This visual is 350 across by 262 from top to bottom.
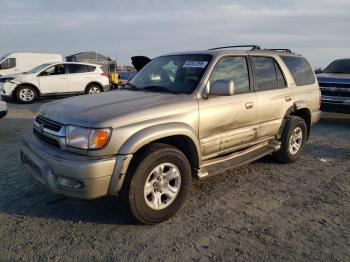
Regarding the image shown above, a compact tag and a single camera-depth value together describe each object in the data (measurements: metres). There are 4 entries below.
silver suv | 3.23
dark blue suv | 9.23
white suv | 13.44
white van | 17.41
